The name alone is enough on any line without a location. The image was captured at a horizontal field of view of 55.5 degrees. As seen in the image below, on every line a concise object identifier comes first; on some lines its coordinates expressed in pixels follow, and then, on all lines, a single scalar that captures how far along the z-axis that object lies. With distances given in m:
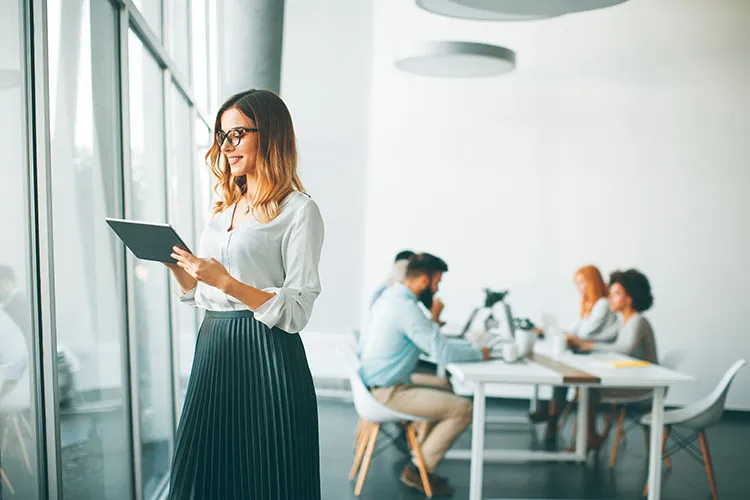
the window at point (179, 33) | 4.14
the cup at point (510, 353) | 4.25
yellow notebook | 4.28
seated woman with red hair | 5.48
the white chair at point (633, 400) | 4.73
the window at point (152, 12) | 3.36
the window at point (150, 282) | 3.19
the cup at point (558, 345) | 4.75
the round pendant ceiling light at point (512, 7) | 3.61
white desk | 3.85
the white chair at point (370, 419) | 4.11
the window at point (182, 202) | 4.12
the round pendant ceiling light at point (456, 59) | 5.23
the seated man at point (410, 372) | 4.25
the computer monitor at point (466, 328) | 5.87
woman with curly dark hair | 4.87
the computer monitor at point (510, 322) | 5.32
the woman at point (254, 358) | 2.05
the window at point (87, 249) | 2.19
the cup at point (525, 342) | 4.61
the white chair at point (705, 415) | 4.10
